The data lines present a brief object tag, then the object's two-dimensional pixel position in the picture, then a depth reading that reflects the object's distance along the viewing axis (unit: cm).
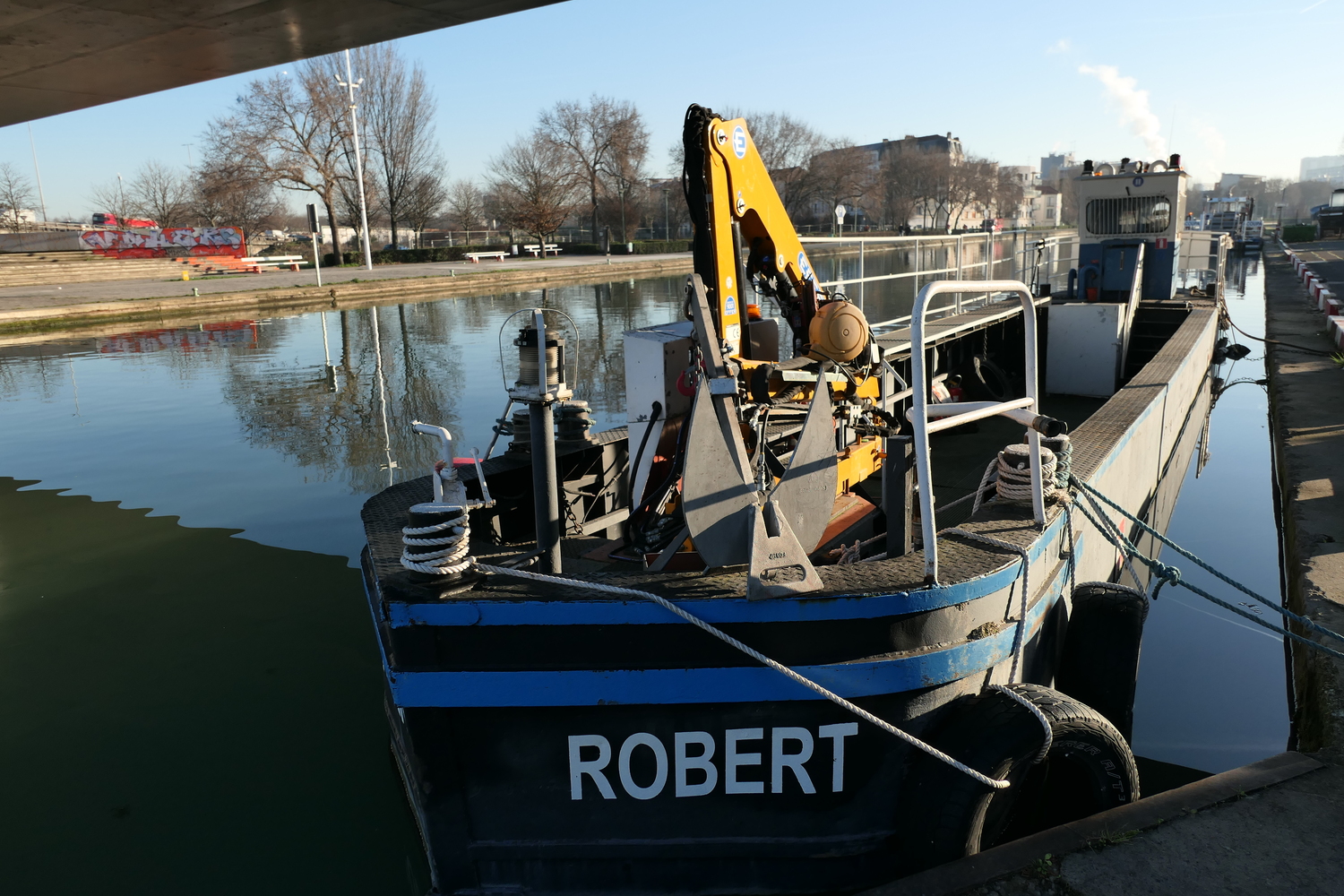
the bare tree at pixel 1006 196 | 11825
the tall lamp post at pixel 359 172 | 4044
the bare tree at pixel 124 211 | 7375
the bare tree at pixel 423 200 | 5875
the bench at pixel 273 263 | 4600
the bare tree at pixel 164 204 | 6644
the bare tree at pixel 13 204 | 6468
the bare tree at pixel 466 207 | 7678
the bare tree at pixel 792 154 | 8156
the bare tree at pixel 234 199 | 4588
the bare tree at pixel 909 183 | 10462
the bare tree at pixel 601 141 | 6412
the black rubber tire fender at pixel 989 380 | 995
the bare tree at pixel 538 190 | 5709
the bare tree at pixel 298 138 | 4591
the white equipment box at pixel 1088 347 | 1065
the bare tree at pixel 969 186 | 10694
